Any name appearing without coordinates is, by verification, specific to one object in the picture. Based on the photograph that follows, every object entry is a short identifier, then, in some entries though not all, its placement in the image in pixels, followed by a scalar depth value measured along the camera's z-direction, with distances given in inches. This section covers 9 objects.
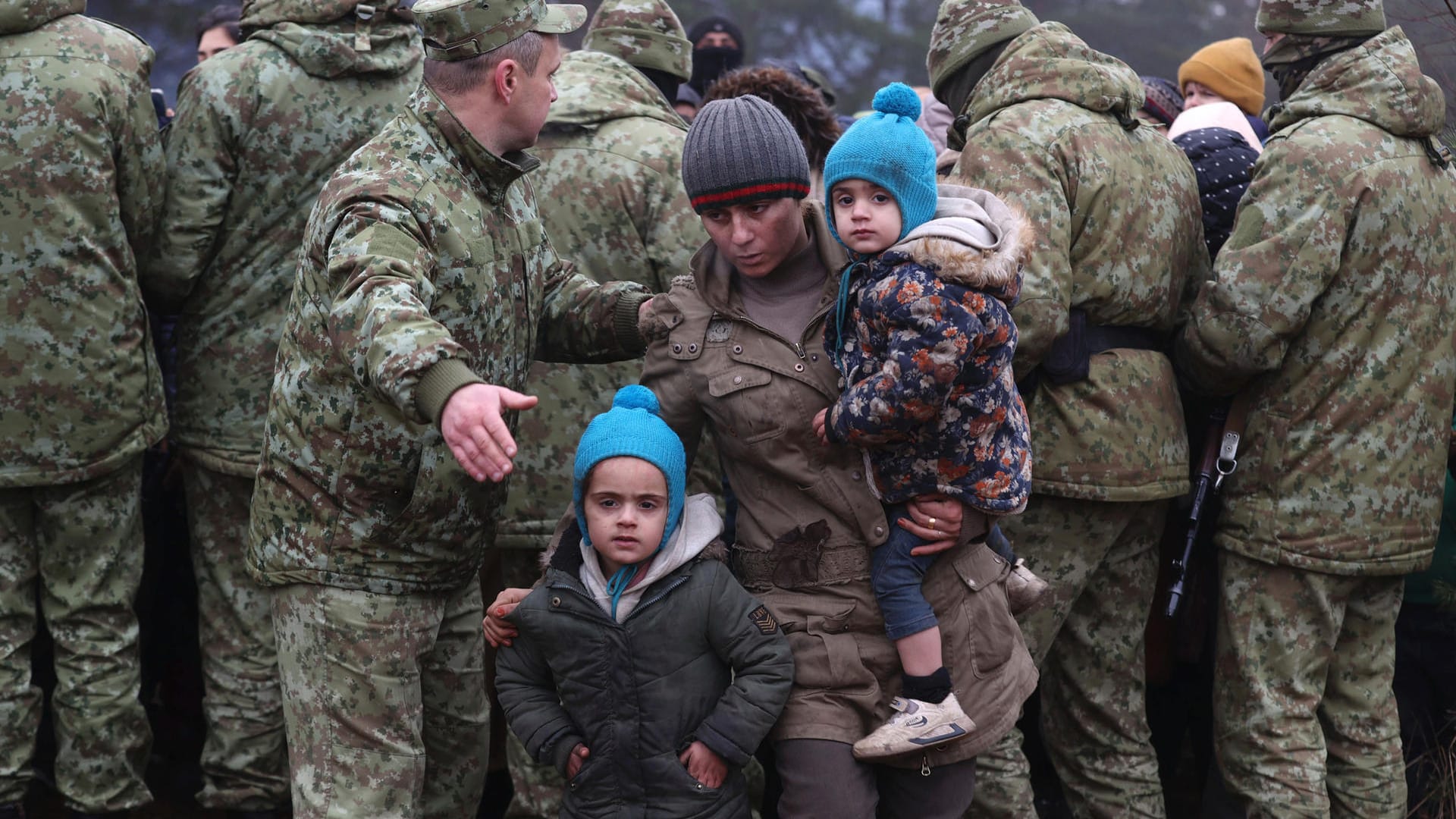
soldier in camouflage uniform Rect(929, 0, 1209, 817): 298.0
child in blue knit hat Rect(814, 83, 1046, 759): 210.5
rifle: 323.0
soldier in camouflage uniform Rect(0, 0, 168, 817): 302.2
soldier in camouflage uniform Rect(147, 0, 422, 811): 321.4
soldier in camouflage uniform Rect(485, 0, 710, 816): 321.1
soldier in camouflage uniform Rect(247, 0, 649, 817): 228.5
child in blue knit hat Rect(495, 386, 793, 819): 221.5
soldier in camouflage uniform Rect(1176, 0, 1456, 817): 301.3
